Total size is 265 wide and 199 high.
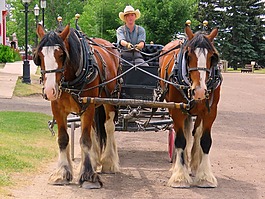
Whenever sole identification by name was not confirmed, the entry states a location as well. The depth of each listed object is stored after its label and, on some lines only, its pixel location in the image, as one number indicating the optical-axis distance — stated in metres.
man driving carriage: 9.34
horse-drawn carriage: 6.95
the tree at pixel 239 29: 64.56
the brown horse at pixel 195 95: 7.00
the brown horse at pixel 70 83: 6.83
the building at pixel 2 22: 44.09
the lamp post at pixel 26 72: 23.82
